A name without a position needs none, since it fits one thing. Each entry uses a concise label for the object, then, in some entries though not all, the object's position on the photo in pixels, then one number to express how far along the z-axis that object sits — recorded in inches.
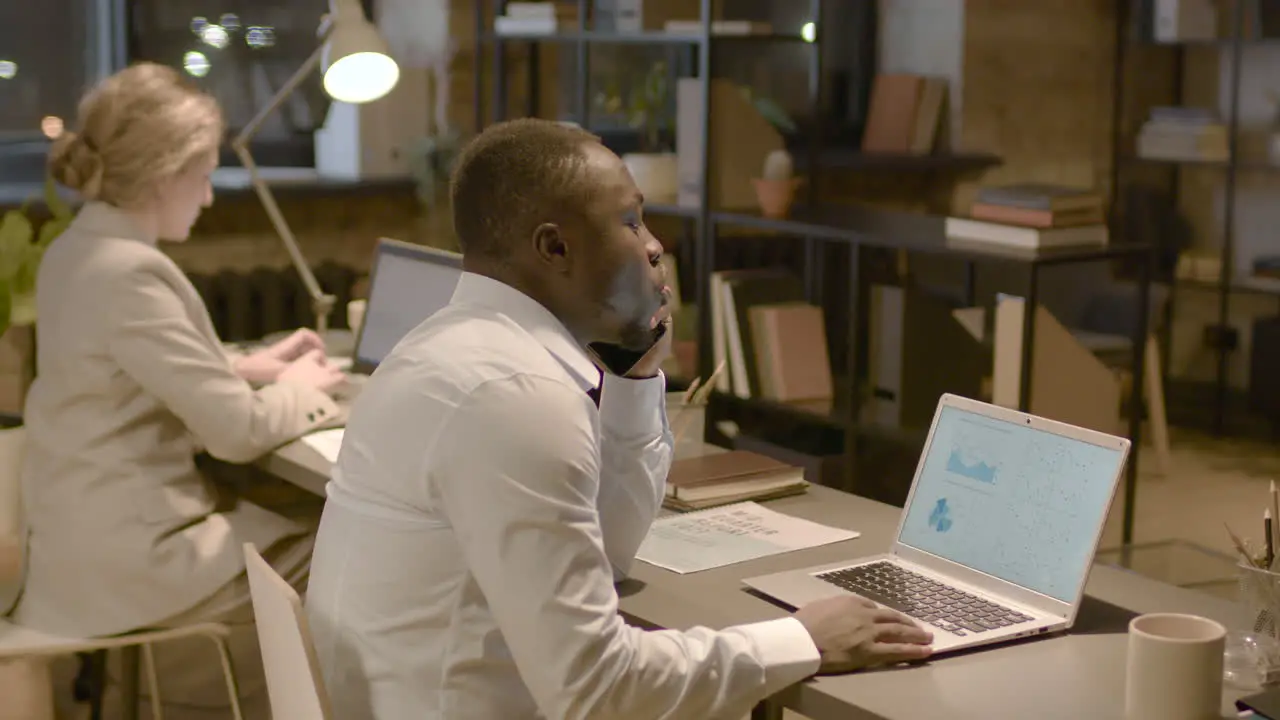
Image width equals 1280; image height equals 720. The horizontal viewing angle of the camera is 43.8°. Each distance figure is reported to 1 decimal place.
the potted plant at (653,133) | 171.2
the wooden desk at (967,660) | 63.4
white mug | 59.6
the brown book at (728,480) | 92.8
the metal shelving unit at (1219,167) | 236.8
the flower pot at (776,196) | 162.1
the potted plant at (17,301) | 130.1
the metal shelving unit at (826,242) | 139.9
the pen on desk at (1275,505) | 68.4
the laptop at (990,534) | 71.2
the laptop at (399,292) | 129.9
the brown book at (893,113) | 230.2
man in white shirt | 59.5
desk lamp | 142.8
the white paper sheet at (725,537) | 82.8
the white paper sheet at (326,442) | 111.8
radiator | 184.5
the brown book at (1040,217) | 138.7
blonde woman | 106.4
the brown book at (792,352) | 158.4
